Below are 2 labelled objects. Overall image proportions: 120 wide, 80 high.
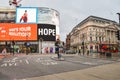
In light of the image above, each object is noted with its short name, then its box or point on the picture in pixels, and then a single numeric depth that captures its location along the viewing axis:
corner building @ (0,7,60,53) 35.20
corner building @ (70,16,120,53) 43.49
